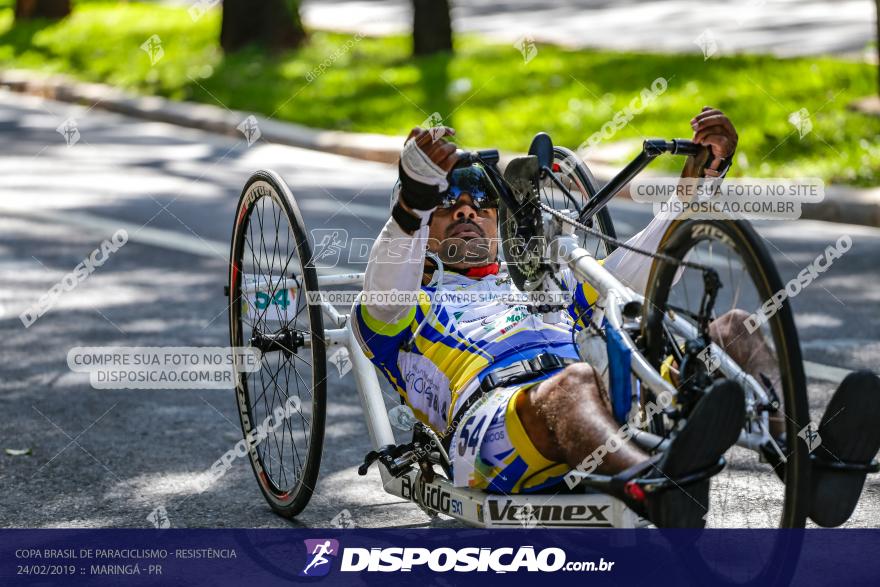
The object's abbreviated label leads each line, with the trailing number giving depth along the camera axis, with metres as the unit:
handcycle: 3.45
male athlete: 3.40
